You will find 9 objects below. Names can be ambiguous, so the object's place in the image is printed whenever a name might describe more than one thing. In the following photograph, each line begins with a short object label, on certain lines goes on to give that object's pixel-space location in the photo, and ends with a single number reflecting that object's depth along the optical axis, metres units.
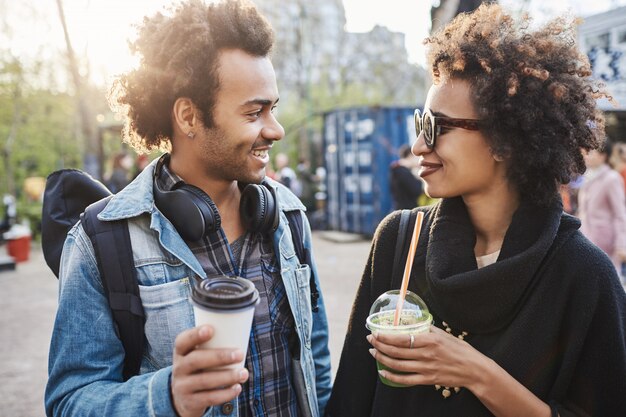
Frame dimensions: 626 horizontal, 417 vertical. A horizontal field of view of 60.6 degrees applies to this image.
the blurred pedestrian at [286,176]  13.42
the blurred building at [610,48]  7.38
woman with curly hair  1.65
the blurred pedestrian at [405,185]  8.26
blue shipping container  12.19
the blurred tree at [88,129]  13.05
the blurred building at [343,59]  40.25
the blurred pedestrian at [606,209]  5.79
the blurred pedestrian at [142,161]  10.89
